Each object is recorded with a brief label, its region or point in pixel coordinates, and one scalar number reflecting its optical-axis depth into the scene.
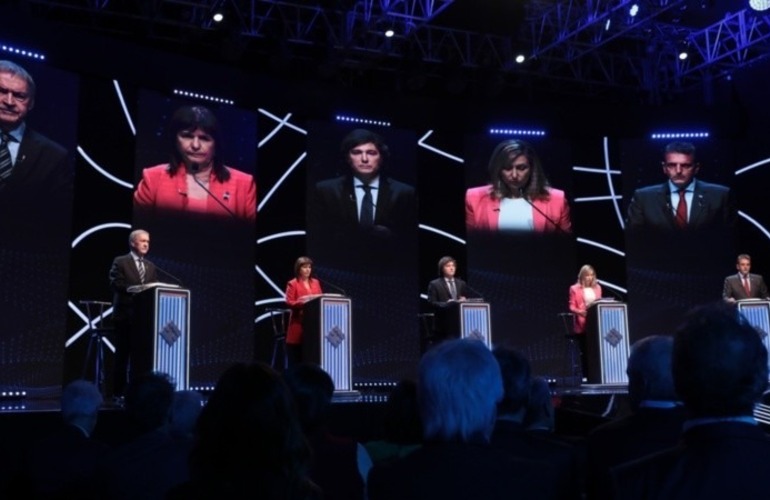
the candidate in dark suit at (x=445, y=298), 9.86
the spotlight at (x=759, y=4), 10.56
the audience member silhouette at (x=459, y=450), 1.50
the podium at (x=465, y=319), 9.71
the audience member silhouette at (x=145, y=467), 2.18
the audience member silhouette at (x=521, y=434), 1.71
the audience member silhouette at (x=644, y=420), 2.12
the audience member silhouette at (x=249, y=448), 1.43
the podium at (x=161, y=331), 7.08
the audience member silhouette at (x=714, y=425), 1.22
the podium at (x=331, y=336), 8.45
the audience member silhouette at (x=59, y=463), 2.94
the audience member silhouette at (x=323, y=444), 2.33
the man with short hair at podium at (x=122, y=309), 7.47
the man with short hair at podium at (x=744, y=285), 10.49
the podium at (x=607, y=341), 9.78
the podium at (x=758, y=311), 9.71
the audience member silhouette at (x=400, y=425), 2.42
